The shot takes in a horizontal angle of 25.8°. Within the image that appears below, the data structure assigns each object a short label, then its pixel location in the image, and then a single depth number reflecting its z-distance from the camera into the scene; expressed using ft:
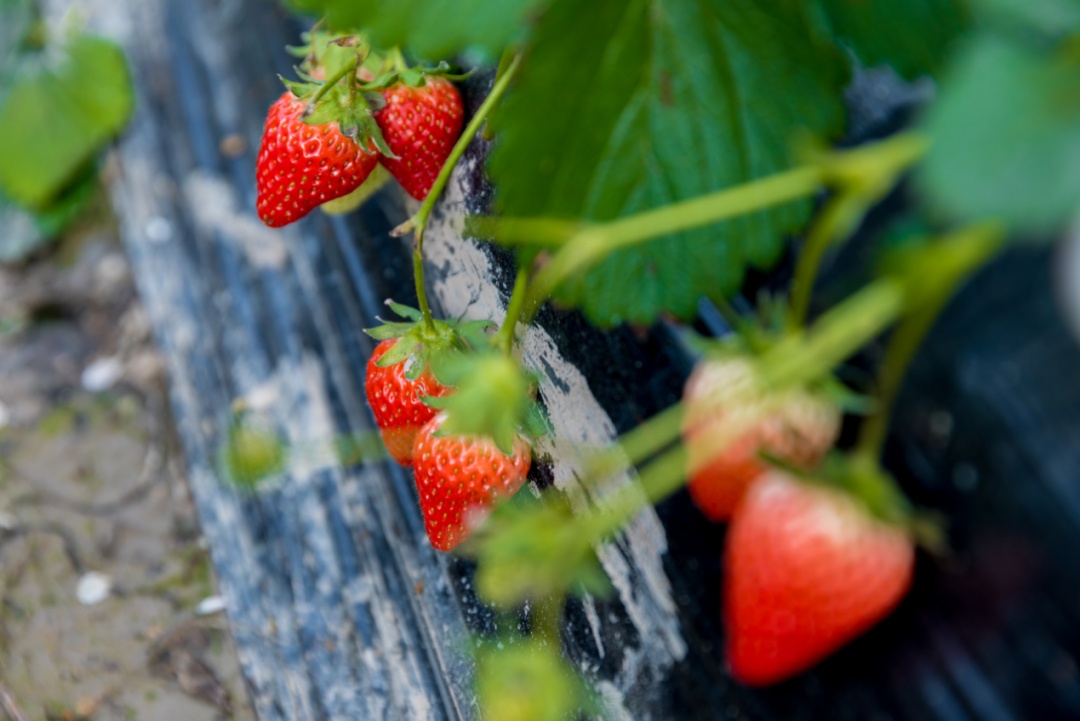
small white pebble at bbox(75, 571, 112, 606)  2.44
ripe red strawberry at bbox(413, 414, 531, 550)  1.79
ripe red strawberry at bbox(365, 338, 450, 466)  1.84
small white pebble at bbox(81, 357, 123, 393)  2.92
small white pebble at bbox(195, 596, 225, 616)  2.29
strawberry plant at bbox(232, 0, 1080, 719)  1.42
